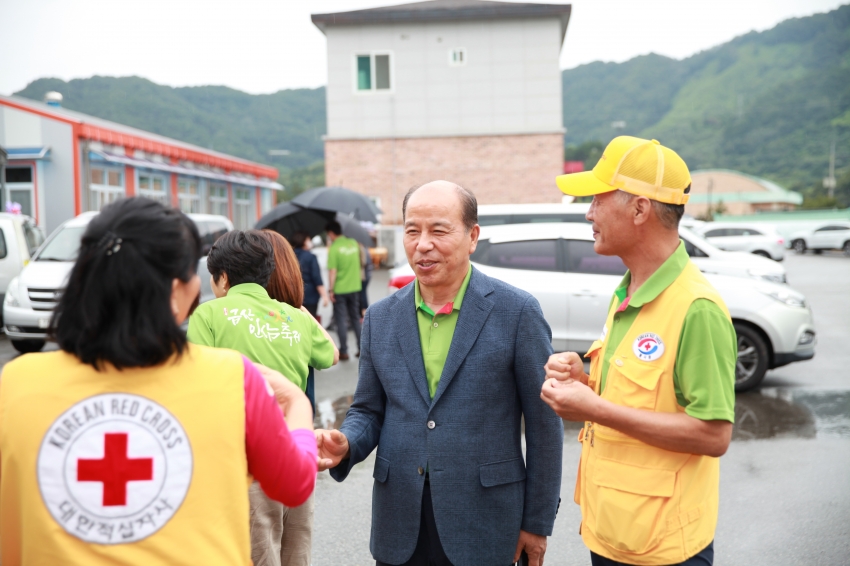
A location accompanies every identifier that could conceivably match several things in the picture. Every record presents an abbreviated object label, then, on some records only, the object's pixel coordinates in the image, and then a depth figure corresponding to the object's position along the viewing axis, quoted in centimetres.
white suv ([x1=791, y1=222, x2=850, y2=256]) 3788
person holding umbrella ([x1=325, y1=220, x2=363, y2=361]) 1073
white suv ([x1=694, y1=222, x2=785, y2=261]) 3075
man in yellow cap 197
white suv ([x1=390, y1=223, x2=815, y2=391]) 816
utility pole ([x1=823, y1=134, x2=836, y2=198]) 6831
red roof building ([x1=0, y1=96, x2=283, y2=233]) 2433
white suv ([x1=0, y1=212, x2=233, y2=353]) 1088
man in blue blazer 234
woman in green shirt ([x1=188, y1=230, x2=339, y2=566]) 324
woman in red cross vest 148
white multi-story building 2950
